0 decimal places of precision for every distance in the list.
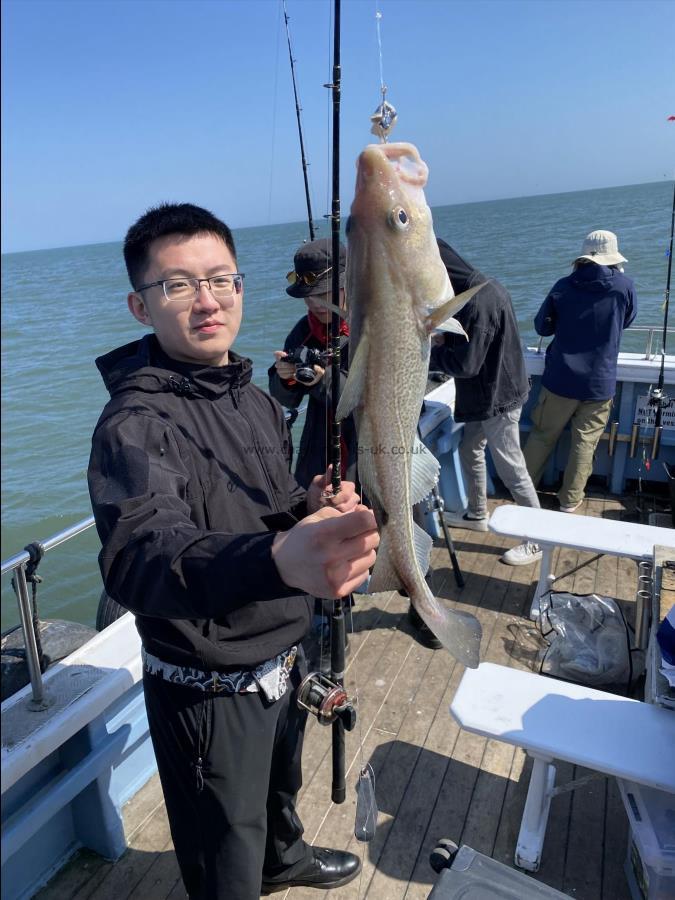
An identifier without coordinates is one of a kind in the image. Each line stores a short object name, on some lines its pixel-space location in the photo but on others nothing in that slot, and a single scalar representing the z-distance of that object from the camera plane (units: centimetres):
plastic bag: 401
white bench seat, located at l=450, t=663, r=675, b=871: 258
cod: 154
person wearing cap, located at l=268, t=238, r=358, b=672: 358
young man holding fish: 191
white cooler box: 238
